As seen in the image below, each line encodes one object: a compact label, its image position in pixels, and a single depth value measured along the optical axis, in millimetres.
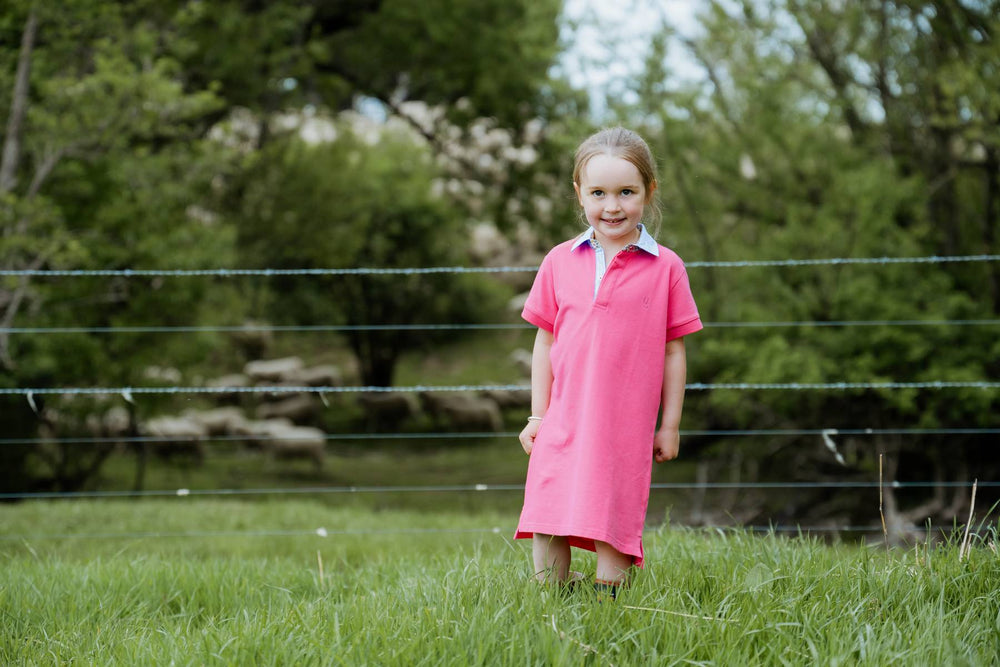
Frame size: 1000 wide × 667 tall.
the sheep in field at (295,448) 12961
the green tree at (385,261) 15438
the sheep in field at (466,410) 16438
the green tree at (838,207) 8758
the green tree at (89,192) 7227
